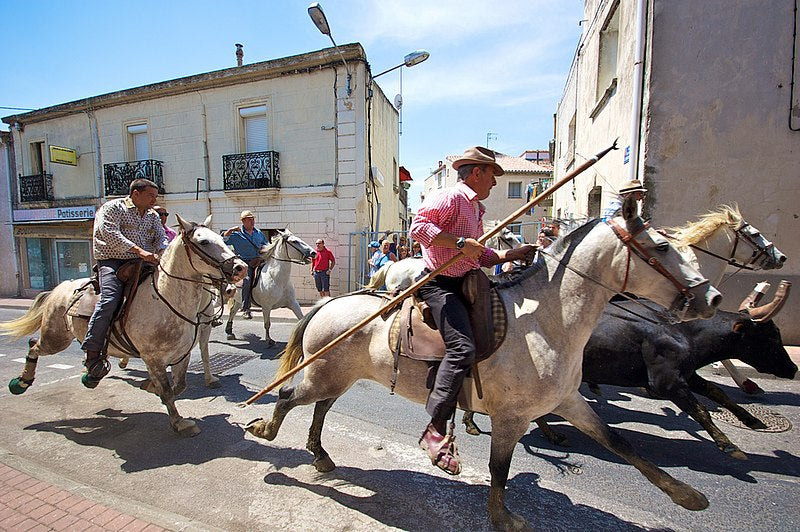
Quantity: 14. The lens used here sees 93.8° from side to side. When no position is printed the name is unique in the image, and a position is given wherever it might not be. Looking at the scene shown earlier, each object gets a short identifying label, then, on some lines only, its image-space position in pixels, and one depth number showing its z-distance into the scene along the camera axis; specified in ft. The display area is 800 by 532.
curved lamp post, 26.63
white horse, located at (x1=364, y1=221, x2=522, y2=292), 20.08
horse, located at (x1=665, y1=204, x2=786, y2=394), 14.10
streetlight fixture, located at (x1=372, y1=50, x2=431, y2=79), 32.35
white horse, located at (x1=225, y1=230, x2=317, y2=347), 22.74
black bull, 11.57
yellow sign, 47.14
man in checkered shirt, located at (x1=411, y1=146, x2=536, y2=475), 7.22
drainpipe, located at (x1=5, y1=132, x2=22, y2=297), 53.98
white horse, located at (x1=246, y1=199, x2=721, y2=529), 6.86
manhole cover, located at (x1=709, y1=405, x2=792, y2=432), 12.44
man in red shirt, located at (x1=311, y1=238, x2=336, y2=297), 33.99
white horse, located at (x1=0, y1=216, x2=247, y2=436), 11.59
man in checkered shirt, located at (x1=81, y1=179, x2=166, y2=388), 11.54
